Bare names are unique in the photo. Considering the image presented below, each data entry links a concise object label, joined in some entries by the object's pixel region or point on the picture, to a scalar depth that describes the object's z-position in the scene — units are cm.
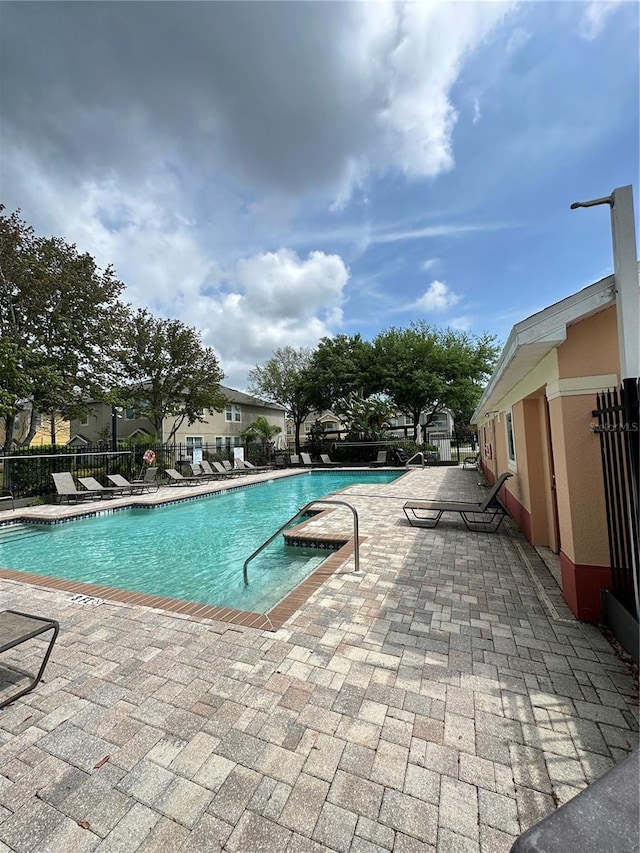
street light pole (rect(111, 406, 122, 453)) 1628
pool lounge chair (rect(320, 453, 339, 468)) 2581
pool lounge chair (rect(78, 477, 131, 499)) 1281
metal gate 299
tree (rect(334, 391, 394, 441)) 2689
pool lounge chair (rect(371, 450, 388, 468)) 2451
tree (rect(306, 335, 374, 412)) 3011
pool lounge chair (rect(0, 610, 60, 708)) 270
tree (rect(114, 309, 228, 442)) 2234
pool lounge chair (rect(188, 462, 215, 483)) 1846
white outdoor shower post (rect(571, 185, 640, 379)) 285
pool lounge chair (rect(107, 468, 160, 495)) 1377
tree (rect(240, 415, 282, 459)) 3187
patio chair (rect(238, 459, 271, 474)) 2222
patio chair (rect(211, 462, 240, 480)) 1944
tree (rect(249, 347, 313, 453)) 3609
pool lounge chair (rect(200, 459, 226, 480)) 1908
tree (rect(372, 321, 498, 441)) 2725
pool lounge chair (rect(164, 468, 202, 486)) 1727
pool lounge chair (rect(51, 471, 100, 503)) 1212
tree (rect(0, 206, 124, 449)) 1341
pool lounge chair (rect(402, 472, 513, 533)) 666
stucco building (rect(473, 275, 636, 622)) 334
